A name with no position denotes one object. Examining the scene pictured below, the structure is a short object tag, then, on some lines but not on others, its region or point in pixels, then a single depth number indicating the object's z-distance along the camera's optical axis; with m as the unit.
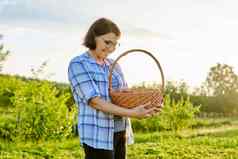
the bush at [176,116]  10.69
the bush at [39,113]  8.53
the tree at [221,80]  21.19
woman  2.66
